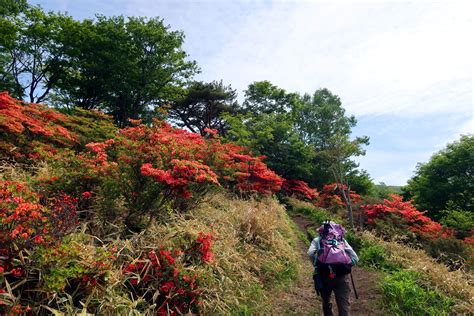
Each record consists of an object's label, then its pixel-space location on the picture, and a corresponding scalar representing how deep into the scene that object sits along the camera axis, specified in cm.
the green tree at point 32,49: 1571
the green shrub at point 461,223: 1055
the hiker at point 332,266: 358
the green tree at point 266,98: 2584
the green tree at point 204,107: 2323
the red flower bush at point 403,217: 1014
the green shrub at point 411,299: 420
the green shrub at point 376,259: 641
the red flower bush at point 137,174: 443
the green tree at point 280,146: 1608
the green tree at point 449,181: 1421
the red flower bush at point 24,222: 248
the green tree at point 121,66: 1669
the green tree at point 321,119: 2694
